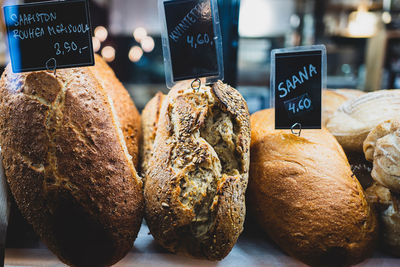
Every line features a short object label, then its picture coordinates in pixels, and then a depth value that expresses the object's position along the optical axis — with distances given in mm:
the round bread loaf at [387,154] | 534
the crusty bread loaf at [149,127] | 624
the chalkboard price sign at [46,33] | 528
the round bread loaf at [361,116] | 616
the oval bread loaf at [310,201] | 538
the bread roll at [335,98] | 696
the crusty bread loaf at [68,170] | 506
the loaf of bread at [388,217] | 563
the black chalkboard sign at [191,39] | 550
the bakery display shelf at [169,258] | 556
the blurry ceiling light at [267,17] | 2654
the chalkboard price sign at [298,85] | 579
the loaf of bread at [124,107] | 622
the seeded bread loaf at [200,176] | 515
